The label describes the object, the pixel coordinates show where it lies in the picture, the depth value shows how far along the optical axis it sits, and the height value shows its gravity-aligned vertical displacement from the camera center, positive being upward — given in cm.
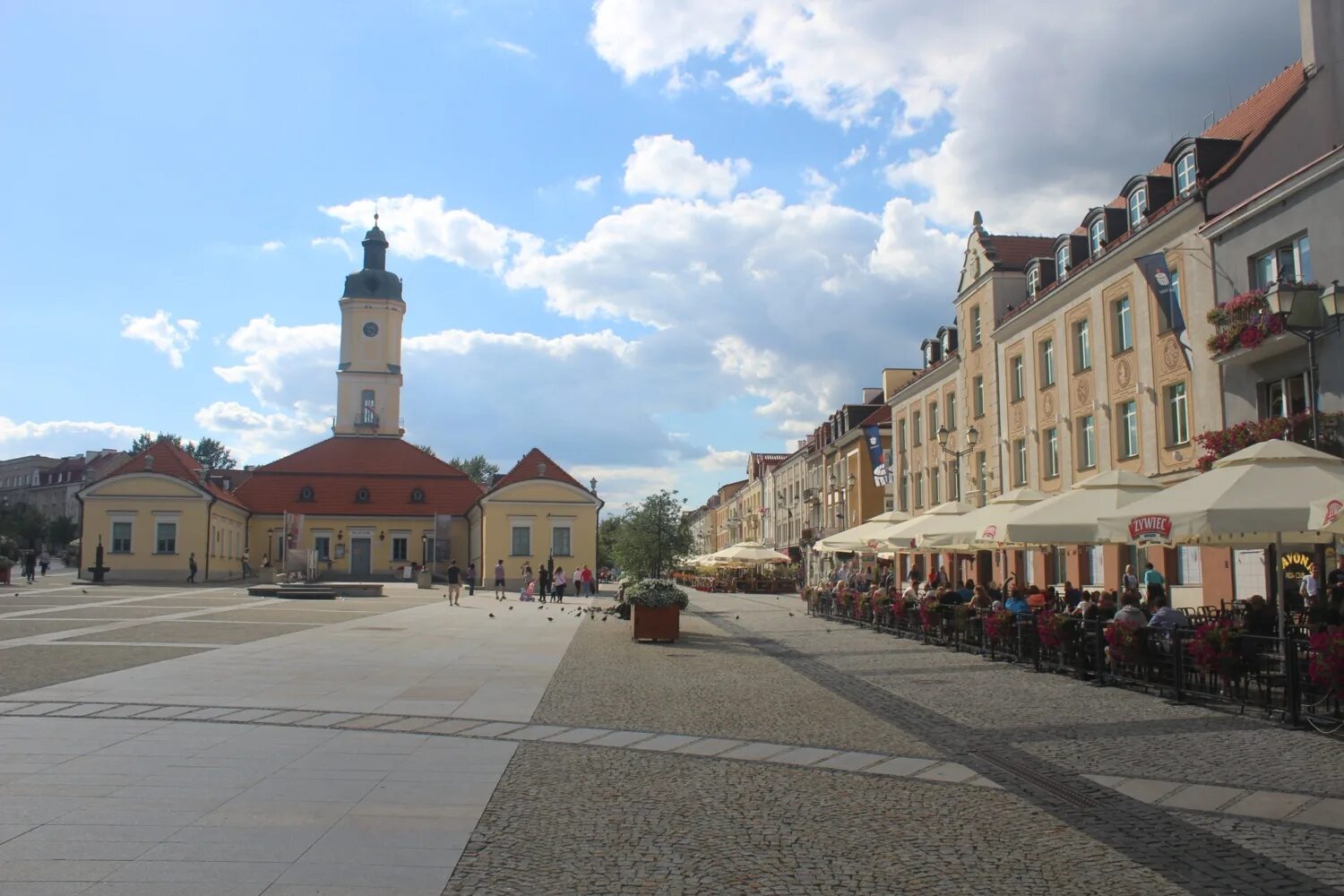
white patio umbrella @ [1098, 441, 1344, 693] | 1133 +46
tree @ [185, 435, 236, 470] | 13550 +1240
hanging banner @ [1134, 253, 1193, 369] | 2238 +536
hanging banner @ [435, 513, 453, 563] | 6412 +58
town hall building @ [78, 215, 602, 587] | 5825 +260
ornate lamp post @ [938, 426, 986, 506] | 2951 +300
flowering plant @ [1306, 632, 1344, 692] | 954 -110
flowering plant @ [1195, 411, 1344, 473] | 1834 +190
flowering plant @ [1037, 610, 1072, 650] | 1534 -128
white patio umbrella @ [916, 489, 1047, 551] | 1923 +32
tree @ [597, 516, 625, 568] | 5117 +44
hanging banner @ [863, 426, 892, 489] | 4347 +336
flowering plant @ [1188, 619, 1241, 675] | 1152 -117
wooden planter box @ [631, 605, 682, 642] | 2202 -161
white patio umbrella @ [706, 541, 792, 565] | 4588 -42
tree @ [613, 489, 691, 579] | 4538 +42
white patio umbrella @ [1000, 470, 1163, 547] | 1533 +46
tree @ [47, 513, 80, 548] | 11769 +226
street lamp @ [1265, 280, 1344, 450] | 1526 +349
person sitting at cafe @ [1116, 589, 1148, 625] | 1374 -97
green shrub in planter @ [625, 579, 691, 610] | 2188 -103
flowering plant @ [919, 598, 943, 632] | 2102 -141
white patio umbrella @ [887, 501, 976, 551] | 2285 +41
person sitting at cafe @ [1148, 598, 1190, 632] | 1326 -99
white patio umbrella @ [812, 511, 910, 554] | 2625 +20
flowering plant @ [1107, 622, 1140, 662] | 1347 -128
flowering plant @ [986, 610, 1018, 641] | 1739 -136
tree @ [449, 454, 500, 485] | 13112 +983
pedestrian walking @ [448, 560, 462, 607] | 3888 -134
